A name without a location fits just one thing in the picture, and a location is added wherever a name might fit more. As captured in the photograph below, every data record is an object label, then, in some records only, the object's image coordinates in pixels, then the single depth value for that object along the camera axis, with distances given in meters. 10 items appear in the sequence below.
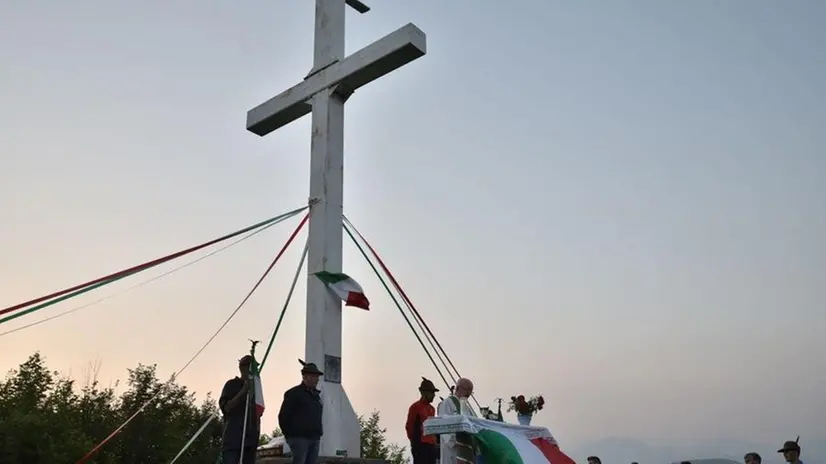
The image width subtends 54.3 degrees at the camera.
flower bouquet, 8.81
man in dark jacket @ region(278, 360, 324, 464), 7.63
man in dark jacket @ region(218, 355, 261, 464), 7.75
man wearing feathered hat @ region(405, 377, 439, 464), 9.33
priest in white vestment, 7.86
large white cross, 8.40
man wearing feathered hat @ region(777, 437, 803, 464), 9.91
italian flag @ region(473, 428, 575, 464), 7.33
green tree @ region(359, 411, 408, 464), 46.19
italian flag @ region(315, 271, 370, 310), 8.59
